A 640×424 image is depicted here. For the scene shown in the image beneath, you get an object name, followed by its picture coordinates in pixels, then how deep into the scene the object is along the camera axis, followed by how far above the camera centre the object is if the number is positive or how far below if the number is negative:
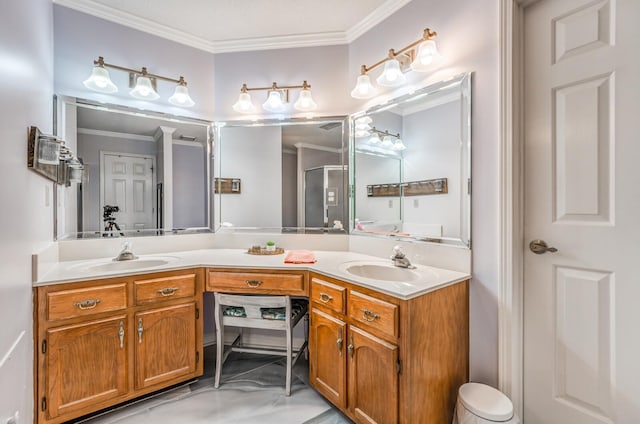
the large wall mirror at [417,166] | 1.55 +0.28
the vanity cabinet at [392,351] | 1.21 -0.67
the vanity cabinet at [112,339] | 1.39 -0.71
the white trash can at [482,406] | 1.16 -0.83
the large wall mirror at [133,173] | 1.91 +0.28
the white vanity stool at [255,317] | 1.75 -0.68
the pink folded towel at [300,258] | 1.81 -0.32
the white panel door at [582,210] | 1.09 +0.00
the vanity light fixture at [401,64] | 1.56 +0.87
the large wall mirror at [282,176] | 2.28 +0.28
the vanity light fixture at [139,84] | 1.86 +0.88
